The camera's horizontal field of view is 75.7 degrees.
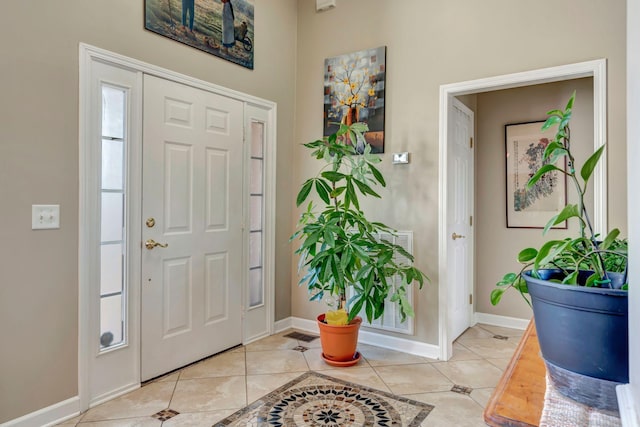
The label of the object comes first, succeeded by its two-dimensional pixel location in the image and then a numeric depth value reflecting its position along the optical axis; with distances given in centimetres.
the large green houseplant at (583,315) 70
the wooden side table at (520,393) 79
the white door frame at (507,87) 252
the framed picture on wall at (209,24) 274
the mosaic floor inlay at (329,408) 221
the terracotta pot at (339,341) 300
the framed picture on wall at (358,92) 343
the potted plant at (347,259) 288
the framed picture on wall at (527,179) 379
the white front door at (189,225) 273
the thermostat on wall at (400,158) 329
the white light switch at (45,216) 214
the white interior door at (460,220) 338
